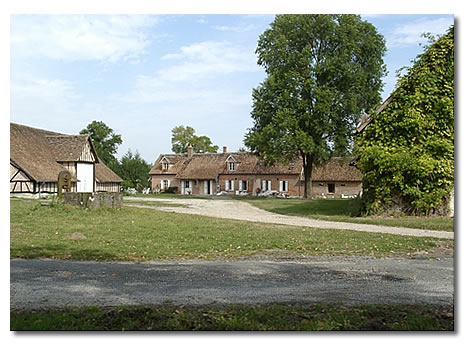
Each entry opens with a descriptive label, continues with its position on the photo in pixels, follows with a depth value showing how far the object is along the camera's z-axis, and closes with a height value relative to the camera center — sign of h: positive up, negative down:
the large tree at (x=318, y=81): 33.50 +7.74
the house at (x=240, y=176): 49.38 +0.68
